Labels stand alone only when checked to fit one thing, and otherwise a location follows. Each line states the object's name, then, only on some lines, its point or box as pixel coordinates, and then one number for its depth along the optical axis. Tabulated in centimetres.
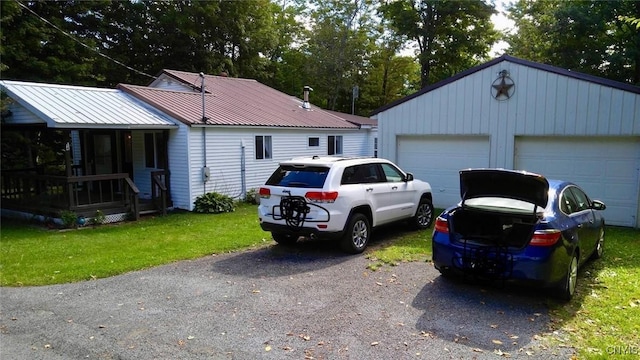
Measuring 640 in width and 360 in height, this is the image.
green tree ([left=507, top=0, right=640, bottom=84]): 1594
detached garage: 1052
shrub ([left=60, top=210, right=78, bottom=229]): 1114
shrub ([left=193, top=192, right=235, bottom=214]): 1362
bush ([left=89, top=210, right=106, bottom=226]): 1176
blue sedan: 527
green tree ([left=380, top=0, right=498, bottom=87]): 2928
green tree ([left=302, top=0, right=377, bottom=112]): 3300
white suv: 758
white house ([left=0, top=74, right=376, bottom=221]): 1191
